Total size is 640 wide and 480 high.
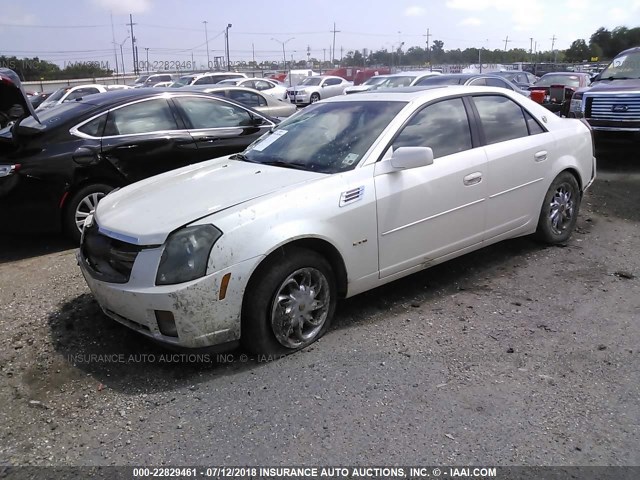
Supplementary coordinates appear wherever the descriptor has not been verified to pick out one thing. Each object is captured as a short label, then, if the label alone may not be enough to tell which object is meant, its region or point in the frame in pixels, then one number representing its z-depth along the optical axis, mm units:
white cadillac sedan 3232
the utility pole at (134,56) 65062
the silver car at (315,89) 27594
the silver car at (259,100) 12211
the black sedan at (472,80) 13148
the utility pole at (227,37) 56094
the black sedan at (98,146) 5480
